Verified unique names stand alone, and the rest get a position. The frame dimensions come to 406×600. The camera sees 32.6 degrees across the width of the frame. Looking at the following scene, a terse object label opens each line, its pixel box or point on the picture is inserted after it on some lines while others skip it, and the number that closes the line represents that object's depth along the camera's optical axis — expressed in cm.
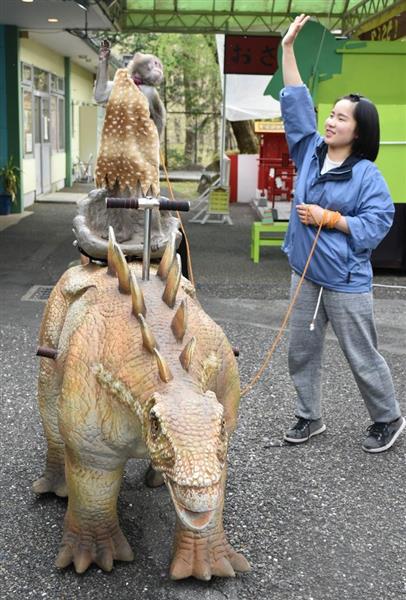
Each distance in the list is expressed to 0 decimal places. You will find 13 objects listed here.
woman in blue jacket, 350
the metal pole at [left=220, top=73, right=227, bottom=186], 1379
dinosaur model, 194
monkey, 335
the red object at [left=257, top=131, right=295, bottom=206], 1362
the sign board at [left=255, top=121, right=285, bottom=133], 1501
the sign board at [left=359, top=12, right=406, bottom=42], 1038
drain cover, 723
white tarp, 1386
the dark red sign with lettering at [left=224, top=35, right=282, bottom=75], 1174
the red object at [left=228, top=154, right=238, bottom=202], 1806
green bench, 932
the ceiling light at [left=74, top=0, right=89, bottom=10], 1020
